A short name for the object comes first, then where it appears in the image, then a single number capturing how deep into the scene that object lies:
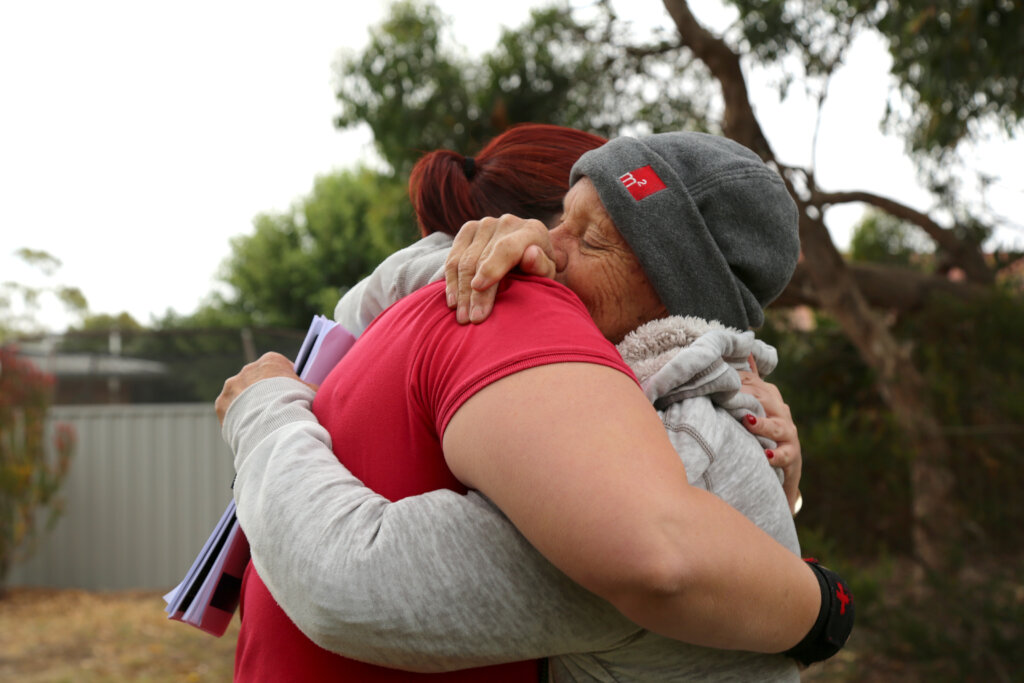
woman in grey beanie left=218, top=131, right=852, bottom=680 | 1.05
